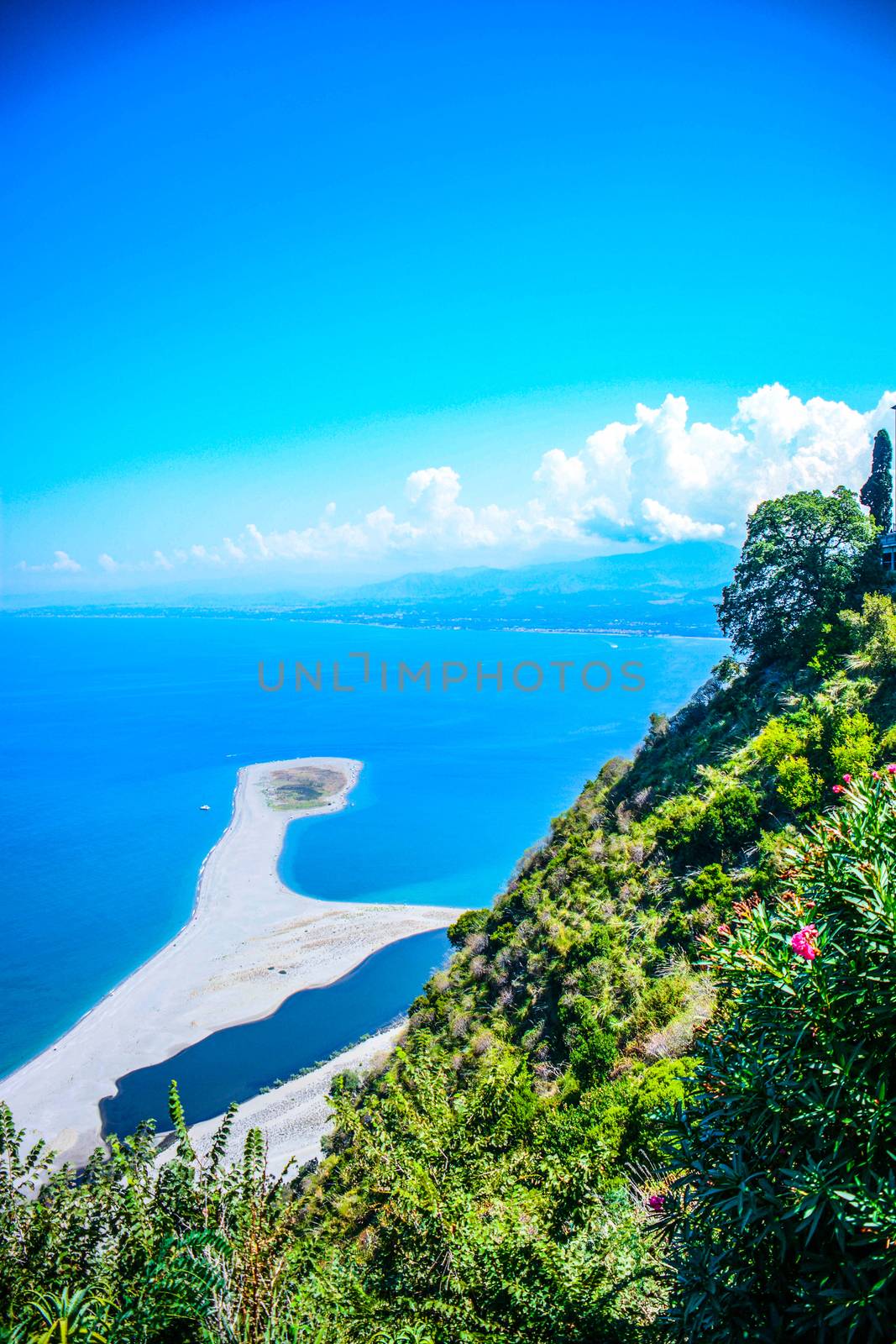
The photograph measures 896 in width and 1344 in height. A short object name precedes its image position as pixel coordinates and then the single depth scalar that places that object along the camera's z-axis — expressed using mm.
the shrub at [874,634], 17781
